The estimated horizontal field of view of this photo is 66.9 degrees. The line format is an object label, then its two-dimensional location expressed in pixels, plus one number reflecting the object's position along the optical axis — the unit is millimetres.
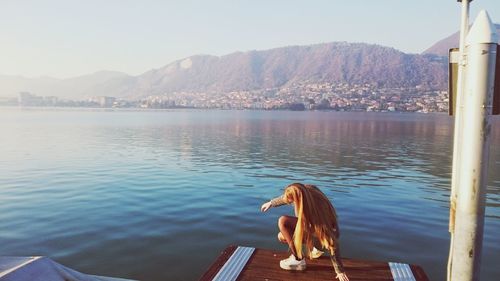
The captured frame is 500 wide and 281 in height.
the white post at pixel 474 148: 4555
